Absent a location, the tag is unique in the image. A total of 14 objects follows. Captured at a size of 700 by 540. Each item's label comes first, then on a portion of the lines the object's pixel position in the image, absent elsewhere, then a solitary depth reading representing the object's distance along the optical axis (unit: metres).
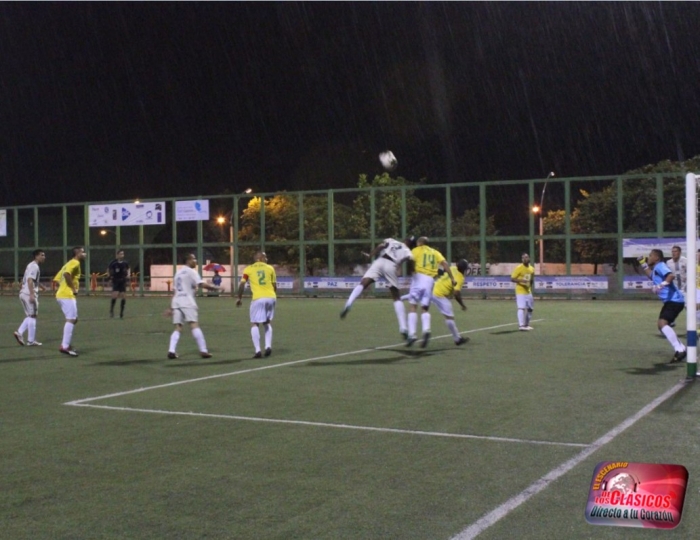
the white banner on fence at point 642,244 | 36.16
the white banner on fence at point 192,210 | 46.16
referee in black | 27.39
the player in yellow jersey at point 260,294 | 14.10
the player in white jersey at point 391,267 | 15.40
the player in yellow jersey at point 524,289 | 19.55
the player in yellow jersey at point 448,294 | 16.00
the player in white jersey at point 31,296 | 16.69
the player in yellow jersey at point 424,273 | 15.63
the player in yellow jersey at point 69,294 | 15.02
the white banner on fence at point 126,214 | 47.19
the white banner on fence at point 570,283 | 37.75
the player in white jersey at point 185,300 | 13.81
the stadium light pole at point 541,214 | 39.57
